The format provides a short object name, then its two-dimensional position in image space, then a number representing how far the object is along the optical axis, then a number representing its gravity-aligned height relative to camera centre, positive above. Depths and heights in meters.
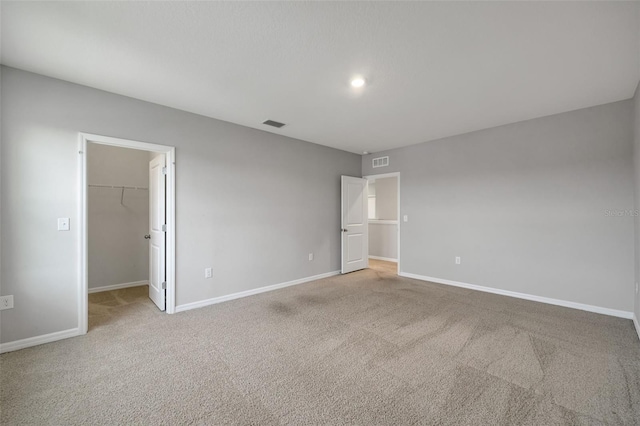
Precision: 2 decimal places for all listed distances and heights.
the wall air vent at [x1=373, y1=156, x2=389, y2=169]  5.47 +1.08
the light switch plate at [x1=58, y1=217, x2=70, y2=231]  2.63 -0.11
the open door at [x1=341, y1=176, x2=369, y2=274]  5.40 -0.24
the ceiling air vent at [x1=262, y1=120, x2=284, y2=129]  3.82 +1.31
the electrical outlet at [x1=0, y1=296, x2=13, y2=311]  2.38 -0.82
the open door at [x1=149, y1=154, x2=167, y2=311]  3.38 -0.26
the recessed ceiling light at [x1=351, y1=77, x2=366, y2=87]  2.60 +1.31
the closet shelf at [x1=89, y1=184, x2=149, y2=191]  4.31 +0.43
